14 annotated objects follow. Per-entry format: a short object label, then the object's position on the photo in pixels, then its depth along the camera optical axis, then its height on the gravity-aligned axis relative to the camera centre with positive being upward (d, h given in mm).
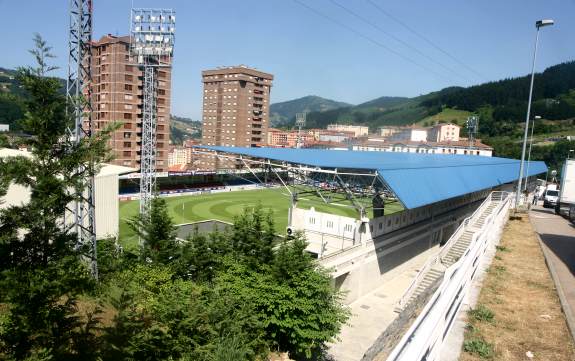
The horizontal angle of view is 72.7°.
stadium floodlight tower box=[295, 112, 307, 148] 77375 +4772
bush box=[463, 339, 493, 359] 5574 -2830
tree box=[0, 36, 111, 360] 7121 -1909
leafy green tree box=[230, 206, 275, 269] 15133 -4019
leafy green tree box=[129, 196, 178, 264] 15916 -4225
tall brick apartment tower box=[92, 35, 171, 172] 59094 +6027
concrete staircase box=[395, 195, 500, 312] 18484 -5277
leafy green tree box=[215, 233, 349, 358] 12375 -5061
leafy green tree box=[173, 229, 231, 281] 15469 -4833
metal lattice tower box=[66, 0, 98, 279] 13652 +2685
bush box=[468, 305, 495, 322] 6855 -2864
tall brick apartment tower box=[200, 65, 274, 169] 93312 +7958
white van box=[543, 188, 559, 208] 36581 -3944
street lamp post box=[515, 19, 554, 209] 22289 +7606
